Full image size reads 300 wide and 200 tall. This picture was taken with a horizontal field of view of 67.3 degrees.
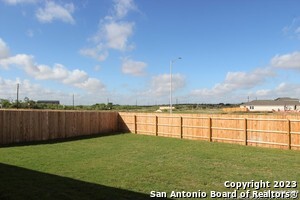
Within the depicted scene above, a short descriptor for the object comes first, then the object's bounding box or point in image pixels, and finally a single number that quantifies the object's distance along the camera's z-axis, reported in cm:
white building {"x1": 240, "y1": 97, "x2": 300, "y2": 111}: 6527
